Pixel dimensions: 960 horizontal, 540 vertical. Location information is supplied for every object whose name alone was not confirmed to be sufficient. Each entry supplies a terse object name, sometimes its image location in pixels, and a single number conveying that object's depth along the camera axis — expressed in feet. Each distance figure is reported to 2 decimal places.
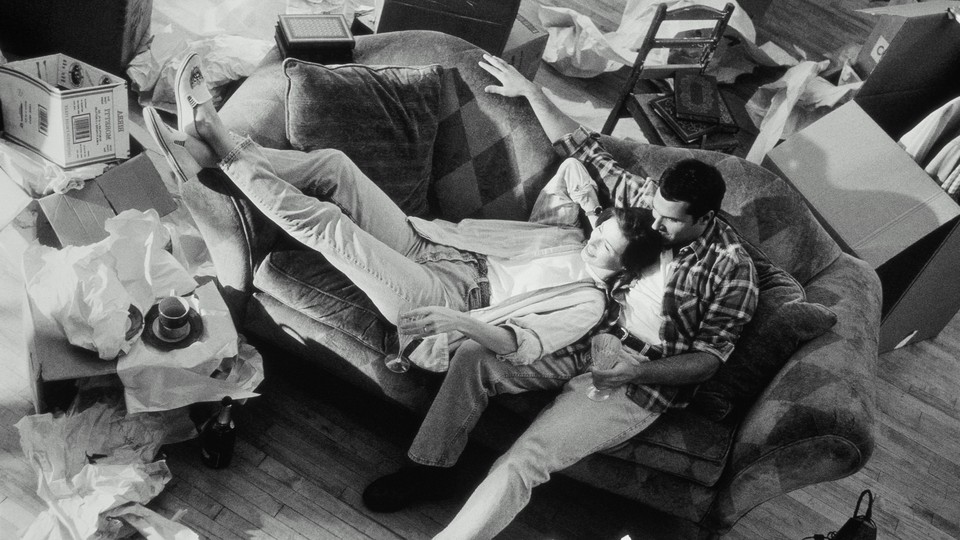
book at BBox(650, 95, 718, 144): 10.21
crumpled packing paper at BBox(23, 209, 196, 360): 6.53
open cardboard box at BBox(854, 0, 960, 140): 10.26
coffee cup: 6.78
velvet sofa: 6.98
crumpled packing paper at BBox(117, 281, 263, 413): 6.68
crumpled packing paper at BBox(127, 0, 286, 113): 10.36
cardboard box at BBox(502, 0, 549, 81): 11.10
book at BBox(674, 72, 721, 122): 10.40
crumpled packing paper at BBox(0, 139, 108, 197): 8.22
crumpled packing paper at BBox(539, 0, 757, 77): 12.91
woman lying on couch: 6.78
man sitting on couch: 6.92
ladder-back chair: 9.87
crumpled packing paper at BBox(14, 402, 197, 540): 6.47
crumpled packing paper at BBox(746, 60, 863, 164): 11.89
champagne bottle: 7.05
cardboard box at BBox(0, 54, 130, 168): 7.99
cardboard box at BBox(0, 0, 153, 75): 9.80
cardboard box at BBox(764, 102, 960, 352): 8.94
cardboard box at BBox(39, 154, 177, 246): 8.04
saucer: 6.82
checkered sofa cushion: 8.21
